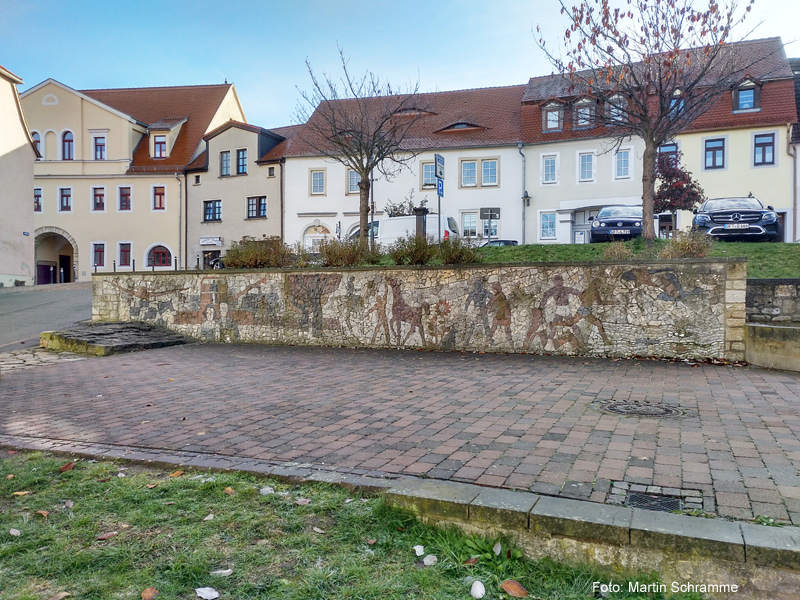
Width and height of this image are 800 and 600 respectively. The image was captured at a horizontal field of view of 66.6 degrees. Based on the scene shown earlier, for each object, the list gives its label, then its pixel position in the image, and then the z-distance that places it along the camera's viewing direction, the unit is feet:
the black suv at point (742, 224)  57.72
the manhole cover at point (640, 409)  18.51
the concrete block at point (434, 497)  10.68
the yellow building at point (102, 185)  135.64
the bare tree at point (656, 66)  52.39
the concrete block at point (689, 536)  8.86
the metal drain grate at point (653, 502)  10.64
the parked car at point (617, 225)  68.64
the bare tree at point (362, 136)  71.61
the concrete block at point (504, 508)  10.14
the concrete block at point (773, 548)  8.59
